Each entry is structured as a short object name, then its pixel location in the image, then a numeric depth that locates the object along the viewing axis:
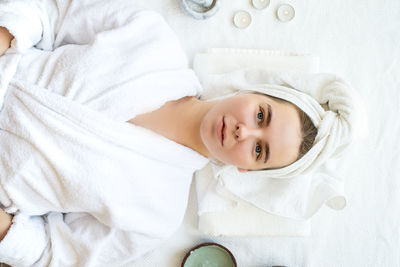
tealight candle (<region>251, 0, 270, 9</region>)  1.47
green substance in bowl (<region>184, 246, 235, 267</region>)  1.39
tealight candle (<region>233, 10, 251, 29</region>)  1.47
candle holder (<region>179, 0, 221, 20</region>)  1.42
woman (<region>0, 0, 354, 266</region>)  1.12
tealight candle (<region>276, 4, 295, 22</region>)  1.48
